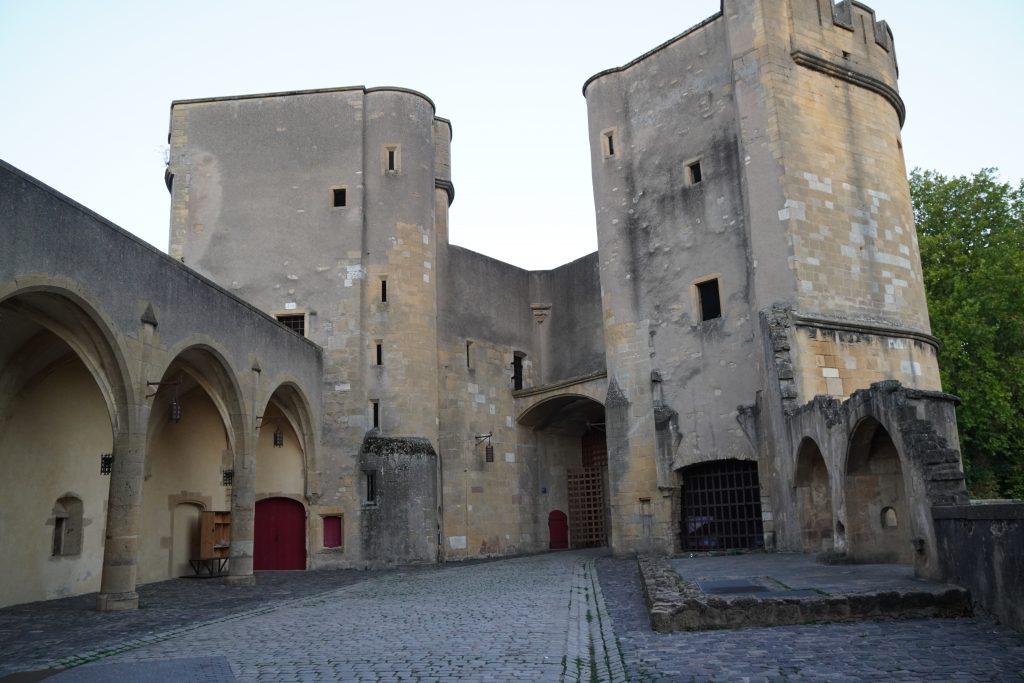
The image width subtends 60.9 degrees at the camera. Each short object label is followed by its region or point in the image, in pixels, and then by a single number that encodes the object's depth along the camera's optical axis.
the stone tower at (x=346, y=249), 20.59
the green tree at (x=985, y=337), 23.52
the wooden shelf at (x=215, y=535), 18.08
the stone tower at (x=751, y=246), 17.11
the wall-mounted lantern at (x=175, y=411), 14.61
